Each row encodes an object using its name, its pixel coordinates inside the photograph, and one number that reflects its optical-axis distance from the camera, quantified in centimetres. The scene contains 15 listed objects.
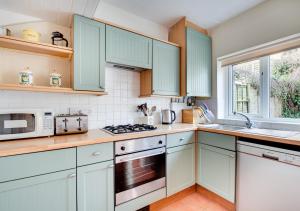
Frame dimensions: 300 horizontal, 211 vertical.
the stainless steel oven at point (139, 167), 145
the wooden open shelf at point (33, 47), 130
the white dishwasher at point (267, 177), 125
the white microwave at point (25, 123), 124
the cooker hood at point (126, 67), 193
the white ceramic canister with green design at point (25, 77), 138
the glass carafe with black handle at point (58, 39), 157
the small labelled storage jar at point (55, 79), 152
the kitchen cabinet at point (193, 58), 226
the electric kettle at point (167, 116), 234
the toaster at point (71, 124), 148
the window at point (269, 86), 179
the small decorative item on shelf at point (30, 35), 140
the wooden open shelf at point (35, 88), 126
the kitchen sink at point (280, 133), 142
